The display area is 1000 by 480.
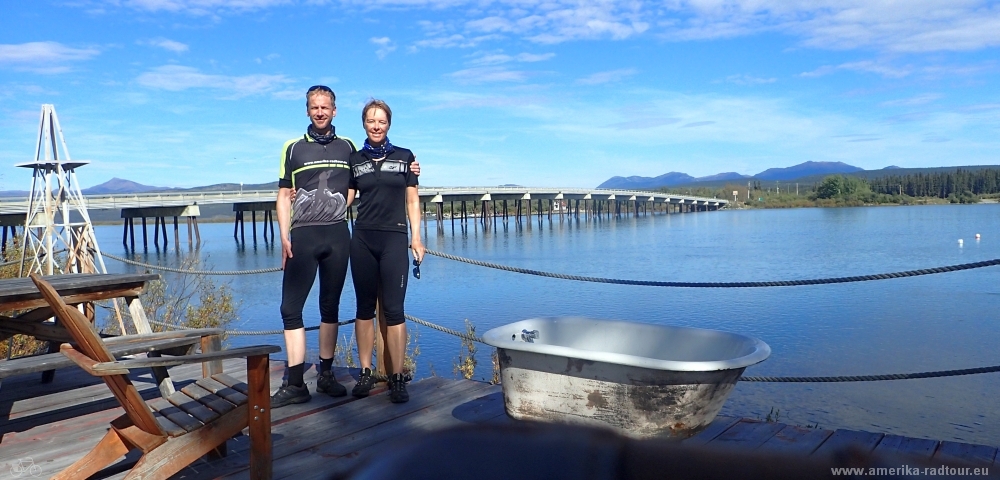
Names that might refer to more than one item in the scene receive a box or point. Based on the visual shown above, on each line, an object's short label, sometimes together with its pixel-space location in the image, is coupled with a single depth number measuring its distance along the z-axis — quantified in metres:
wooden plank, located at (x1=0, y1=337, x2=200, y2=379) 3.17
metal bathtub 2.94
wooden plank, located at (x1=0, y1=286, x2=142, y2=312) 3.86
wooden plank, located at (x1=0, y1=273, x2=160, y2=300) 3.78
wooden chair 2.71
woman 4.05
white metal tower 10.78
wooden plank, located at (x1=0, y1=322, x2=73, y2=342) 4.45
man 4.01
